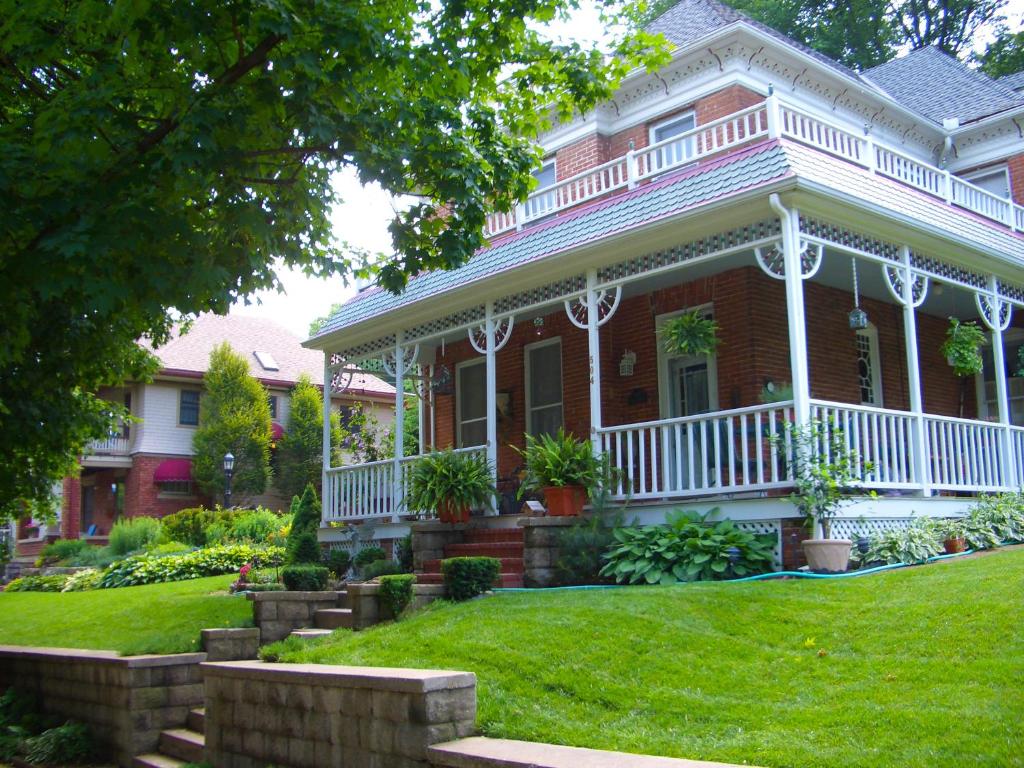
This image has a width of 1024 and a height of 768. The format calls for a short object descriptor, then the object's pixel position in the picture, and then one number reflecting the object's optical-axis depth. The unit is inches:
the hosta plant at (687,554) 402.9
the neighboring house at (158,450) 1273.4
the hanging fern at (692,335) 503.8
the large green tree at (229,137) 265.9
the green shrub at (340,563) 594.5
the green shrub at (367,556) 569.0
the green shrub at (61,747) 374.9
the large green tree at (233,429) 1242.6
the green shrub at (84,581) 832.9
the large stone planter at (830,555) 386.6
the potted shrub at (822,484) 387.5
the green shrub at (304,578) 447.2
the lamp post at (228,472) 942.8
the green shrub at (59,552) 1109.7
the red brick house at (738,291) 450.0
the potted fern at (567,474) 469.1
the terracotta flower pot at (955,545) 440.5
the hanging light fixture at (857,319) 478.7
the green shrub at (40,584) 875.4
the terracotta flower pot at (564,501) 468.2
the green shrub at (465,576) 406.9
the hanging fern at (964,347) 542.9
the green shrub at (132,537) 1016.9
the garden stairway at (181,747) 337.7
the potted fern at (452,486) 516.4
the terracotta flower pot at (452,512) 519.2
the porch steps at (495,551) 462.0
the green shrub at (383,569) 515.5
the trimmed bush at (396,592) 393.1
